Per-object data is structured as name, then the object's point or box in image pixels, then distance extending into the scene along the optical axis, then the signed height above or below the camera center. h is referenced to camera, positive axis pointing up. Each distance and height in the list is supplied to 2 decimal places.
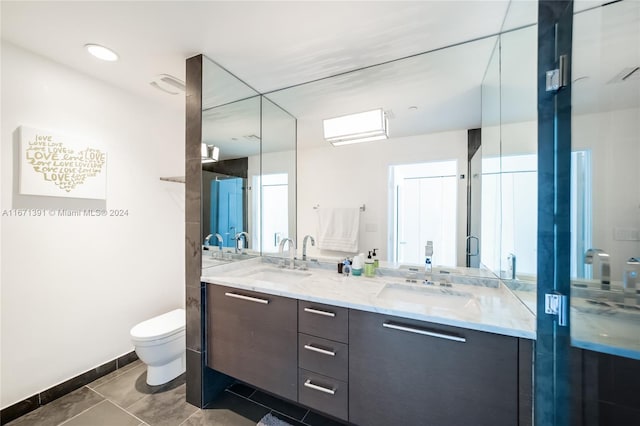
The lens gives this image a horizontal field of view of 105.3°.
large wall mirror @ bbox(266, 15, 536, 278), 1.39 +0.45
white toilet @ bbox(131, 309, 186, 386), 1.75 -1.00
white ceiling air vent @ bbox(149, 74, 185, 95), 1.92 +1.05
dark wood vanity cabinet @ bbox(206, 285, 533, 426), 0.98 -0.74
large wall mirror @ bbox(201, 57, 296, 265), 1.80 +0.38
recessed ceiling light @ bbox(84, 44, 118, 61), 1.54 +1.04
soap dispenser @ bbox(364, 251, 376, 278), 1.82 -0.42
